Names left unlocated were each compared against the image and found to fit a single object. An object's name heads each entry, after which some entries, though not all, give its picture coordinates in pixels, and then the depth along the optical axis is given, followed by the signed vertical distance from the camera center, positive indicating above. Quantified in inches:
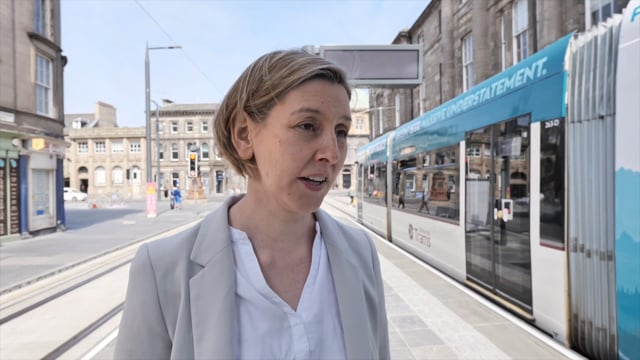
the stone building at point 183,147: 2402.8 +196.2
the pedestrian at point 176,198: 1243.6 -54.9
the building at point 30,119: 536.7 +88.5
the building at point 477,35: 485.1 +218.8
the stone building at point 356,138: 2618.1 +258.9
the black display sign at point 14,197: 546.9 -20.8
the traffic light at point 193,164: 1018.1 +37.7
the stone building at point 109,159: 2221.9 +116.9
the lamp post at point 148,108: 832.7 +145.2
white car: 1839.3 -66.8
